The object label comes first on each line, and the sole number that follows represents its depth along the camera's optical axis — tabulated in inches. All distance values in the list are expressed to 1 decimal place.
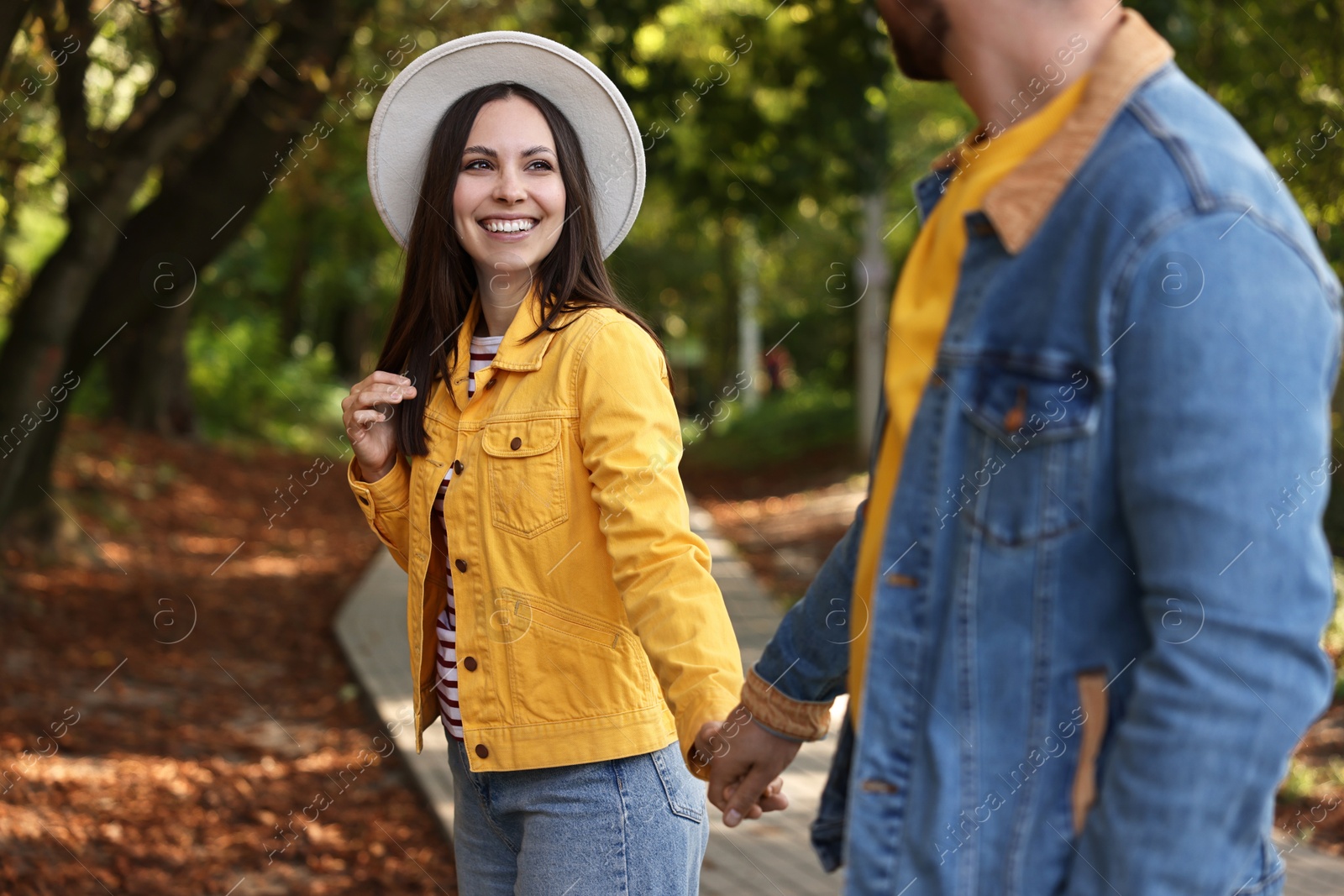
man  45.1
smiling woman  84.0
